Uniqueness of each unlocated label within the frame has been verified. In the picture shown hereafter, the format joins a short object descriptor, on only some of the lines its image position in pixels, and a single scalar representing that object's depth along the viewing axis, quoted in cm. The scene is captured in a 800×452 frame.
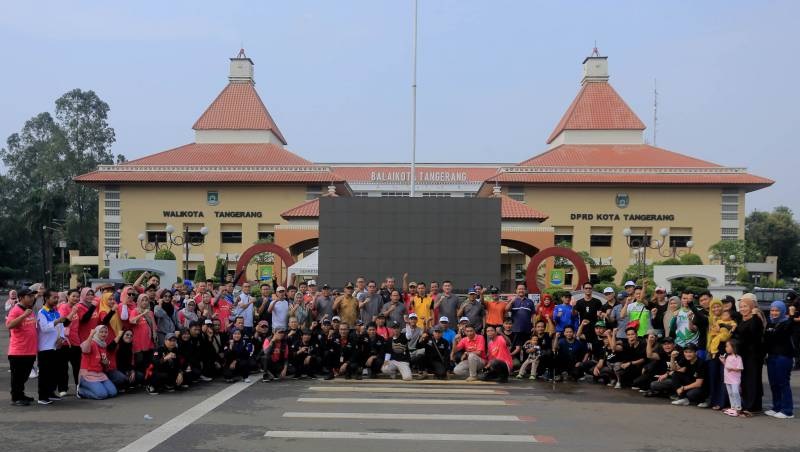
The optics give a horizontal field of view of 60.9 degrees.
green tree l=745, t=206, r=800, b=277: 5897
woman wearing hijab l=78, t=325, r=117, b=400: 945
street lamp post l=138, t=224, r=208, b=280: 4156
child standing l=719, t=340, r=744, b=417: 902
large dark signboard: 1859
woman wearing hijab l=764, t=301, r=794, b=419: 892
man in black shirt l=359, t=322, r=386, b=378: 1171
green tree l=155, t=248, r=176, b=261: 3170
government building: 4166
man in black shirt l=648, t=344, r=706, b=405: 971
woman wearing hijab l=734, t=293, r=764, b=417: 907
